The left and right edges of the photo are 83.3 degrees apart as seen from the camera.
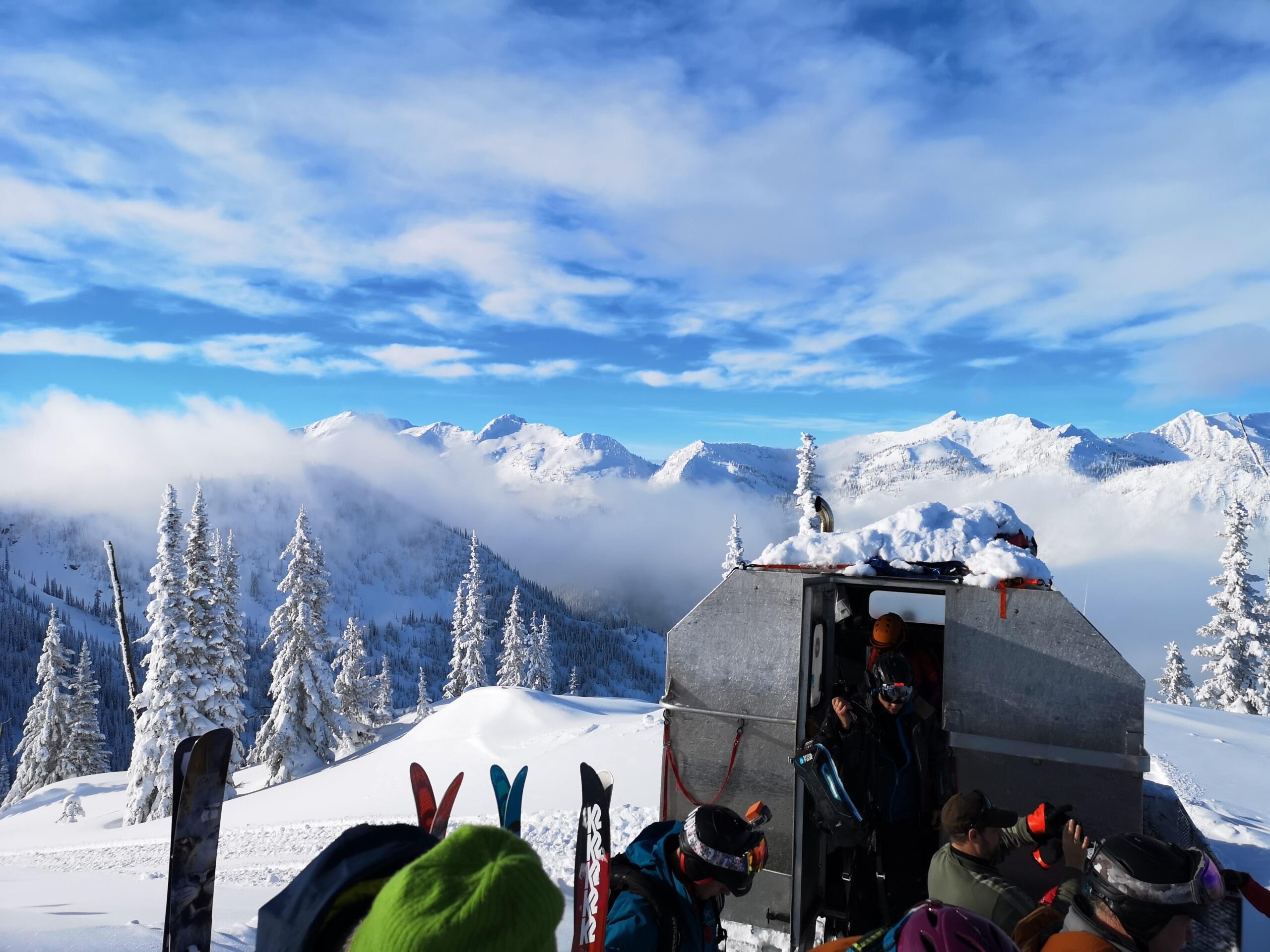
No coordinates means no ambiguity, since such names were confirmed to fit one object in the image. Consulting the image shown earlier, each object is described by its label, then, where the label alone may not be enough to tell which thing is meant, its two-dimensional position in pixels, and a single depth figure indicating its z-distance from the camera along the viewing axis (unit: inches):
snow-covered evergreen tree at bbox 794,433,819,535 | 1229.7
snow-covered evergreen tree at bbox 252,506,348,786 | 1230.3
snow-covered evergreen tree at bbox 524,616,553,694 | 1941.4
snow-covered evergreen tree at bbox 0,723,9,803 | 2150.6
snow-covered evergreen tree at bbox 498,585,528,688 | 1884.8
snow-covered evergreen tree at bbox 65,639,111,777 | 1530.5
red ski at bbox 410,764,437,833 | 182.4
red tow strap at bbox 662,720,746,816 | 254.4
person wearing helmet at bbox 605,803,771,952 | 137.7
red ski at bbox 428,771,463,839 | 173.5
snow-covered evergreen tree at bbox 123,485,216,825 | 1029.8
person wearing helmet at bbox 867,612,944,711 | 289.3
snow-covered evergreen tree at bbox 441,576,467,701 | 1792.6
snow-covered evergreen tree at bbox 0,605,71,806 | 1485.0
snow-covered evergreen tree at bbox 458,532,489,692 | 1739.7
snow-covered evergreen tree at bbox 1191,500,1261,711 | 1107.3
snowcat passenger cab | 223.1
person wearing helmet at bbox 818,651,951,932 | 235.6
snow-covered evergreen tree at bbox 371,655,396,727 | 2112.5
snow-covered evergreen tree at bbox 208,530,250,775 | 1096.2
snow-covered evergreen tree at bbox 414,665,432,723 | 1699.1
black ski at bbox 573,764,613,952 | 132.6
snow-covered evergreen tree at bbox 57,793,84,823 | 1115.3
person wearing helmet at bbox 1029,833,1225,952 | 113.3
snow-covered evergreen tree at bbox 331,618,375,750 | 1745.8
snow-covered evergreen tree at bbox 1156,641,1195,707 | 1347.2
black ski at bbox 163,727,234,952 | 157.9
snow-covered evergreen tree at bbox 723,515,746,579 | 1453.0
